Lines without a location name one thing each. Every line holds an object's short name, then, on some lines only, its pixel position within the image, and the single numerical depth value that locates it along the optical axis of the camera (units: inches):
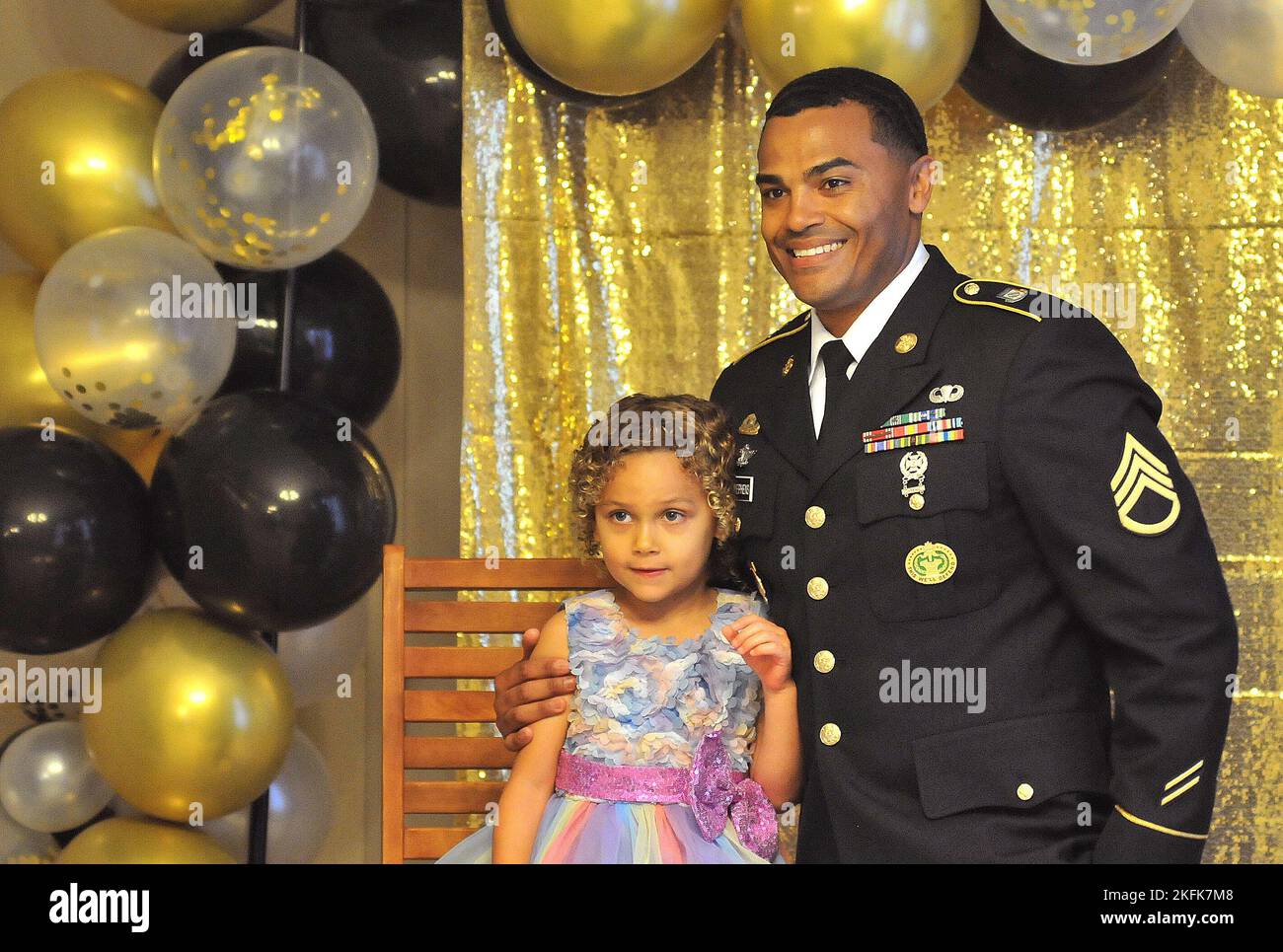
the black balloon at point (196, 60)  101.7
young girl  71.6
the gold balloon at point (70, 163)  94.7
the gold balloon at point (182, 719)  90.8
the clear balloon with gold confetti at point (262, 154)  89.9
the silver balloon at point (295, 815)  102.0
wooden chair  83.9
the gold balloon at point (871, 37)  86.7
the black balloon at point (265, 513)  89.7
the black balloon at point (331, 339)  99.2
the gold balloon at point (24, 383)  96.2
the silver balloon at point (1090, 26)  82.9
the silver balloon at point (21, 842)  97.0
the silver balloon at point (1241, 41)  85.7
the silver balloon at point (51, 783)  97.2
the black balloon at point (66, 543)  87.0
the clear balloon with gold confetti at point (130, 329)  88.2
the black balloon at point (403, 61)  100.5
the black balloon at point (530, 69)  95.7
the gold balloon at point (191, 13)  97.7
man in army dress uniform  61.4
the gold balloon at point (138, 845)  92.2
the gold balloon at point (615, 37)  89.4
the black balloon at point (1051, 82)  92.5
